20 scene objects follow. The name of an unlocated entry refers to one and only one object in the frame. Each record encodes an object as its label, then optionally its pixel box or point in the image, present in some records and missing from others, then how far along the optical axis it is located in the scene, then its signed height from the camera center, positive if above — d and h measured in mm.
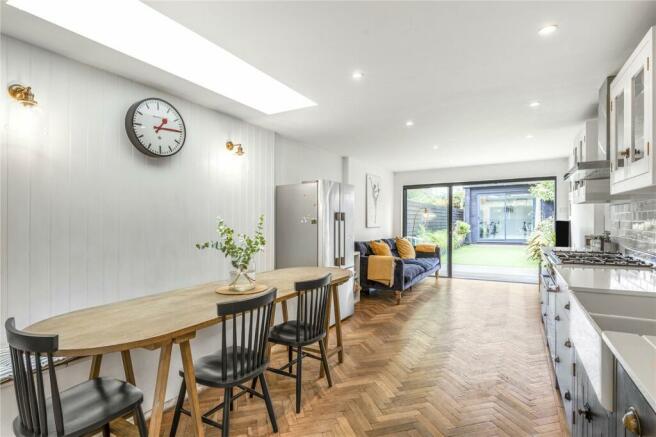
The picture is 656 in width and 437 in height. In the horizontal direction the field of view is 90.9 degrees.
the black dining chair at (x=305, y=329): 2256 -843
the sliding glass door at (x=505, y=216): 6641 +74
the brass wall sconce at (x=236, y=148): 3361 +762
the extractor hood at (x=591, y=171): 2311 +379
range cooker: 2289 -313
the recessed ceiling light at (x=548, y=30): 1873 +1123
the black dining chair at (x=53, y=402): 1201 -811
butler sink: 1275 -475
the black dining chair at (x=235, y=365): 1687 -857
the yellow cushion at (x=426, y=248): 6844 -602
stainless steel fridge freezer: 3824 -77
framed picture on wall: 6422 +397
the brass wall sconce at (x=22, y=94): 1868 +737
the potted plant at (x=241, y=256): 2209 -251
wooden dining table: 1399 -526
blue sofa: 5113 -877
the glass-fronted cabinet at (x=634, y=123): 1618 +562
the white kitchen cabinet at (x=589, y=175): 2514 +368
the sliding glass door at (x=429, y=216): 7254 +81
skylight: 1882 +1256
